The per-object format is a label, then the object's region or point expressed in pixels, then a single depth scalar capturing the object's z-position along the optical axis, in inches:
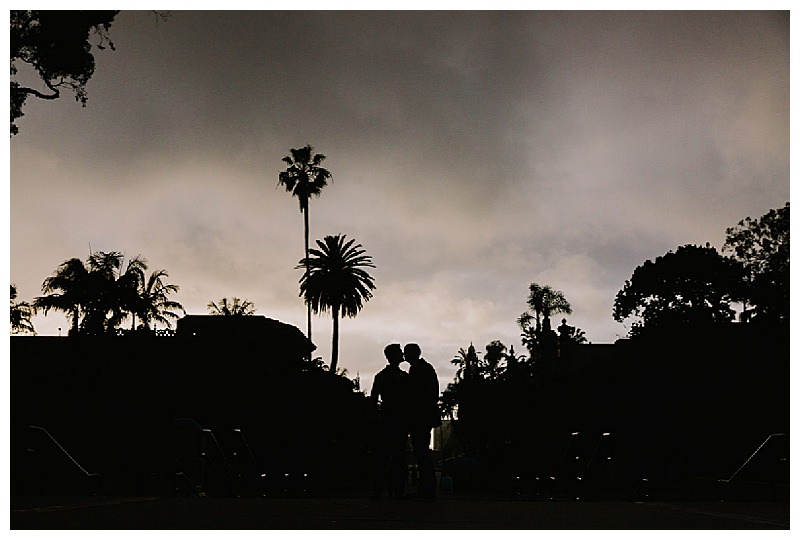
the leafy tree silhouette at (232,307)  2236.7
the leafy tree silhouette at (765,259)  2118.6
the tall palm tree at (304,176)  2593.5
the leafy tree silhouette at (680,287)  2834.6
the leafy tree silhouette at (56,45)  551.8
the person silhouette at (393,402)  431.8
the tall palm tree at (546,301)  3764.8
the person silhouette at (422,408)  431.8
